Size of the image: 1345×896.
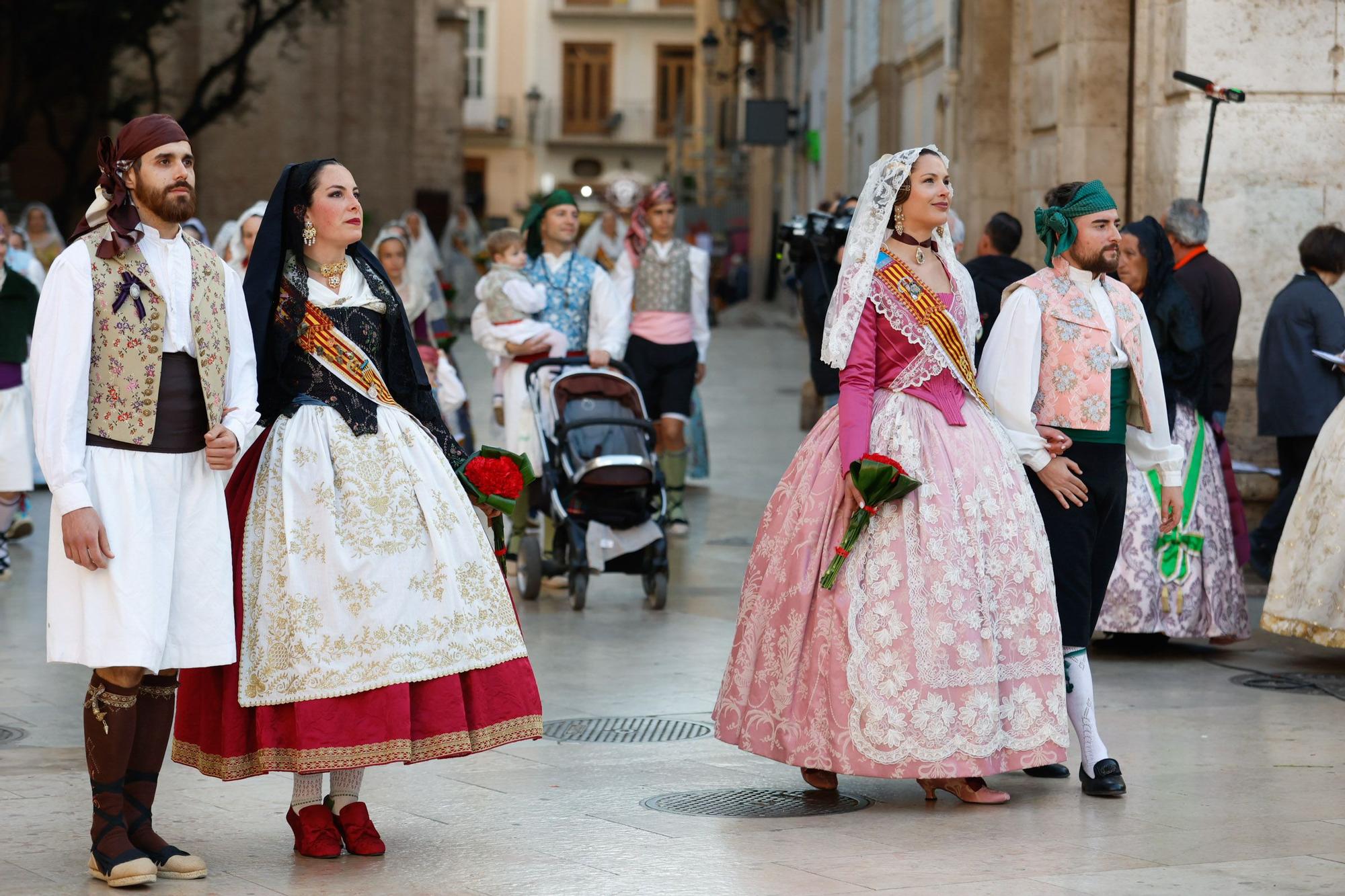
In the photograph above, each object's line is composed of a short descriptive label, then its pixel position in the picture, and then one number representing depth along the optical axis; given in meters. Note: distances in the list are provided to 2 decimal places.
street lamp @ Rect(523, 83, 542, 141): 73.25
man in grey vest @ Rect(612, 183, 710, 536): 12.39
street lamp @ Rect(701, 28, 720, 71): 45.06
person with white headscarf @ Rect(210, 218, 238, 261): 13.20
